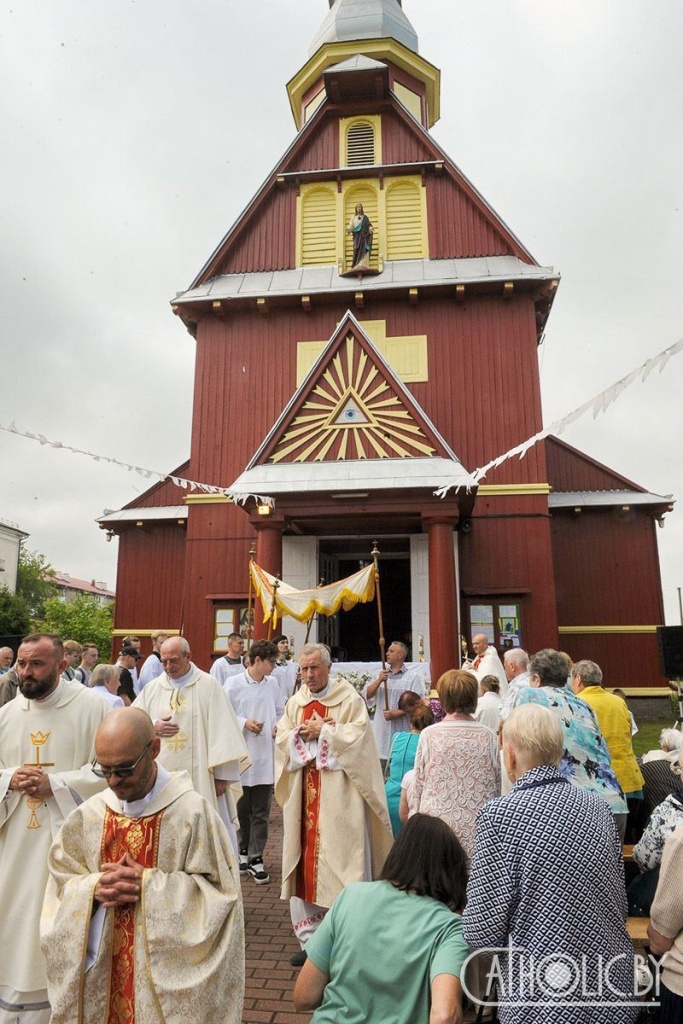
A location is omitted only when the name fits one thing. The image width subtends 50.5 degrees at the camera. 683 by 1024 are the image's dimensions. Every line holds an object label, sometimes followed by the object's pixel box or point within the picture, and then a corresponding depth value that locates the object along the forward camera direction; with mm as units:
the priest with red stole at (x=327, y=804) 4754
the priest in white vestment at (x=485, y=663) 8383
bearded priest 3371
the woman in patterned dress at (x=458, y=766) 4207
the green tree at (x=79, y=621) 52750
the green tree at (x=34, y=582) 59969
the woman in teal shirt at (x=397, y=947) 2316
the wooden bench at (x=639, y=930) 3801
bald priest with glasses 2494
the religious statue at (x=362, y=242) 16984
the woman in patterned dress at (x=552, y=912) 2307
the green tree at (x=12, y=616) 34219
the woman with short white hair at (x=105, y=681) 6773
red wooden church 13938
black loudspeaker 12406
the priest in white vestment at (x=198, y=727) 5367
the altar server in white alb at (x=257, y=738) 6855
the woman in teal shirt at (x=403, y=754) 5215
